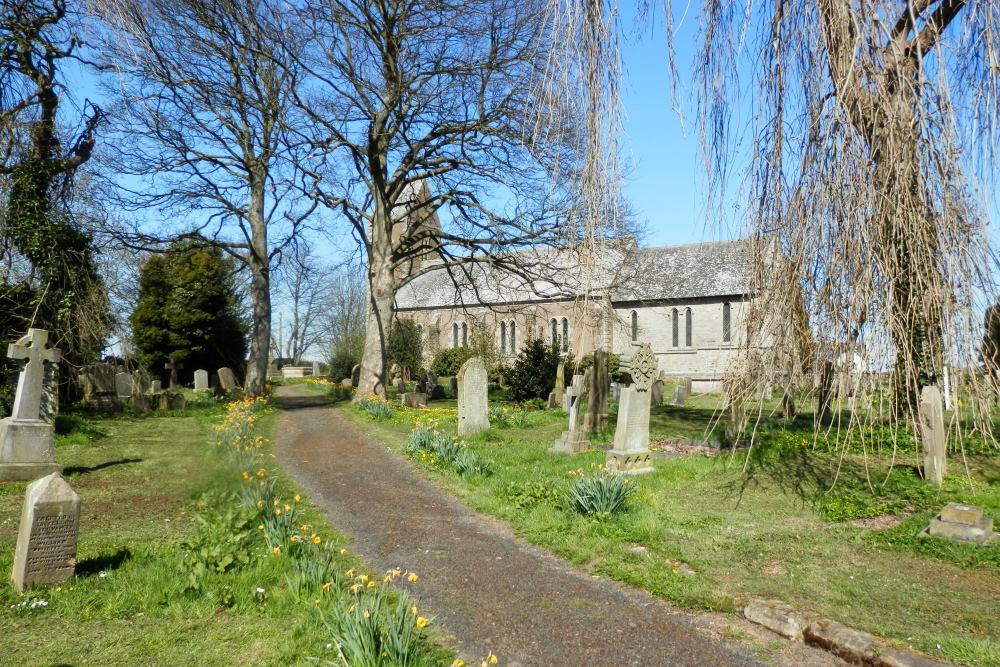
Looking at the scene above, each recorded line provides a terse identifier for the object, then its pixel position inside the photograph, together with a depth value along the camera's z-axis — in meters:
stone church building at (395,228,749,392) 45.25
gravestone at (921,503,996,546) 6.06
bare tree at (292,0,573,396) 19.56
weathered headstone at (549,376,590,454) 12.31
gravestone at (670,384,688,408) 26.62
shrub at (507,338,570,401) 24.25
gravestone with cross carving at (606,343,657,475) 10.23
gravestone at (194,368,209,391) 27.41
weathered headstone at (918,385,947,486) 8.10
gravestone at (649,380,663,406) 25.43
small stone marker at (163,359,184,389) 28.21
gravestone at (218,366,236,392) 27.06
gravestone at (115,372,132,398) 23.66
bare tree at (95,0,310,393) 19.44
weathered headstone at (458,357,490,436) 14.97
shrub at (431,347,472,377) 43.20
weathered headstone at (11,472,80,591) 4.97
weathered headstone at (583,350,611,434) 14.23
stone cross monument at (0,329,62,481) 9.43
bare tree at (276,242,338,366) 64.38
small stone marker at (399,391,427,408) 24.00
